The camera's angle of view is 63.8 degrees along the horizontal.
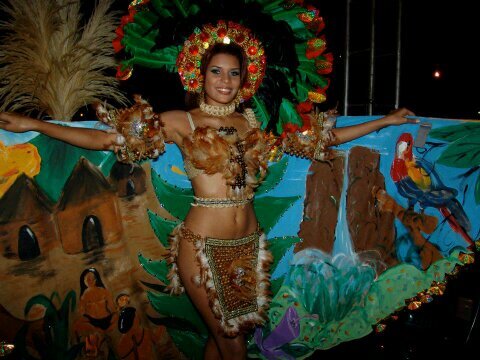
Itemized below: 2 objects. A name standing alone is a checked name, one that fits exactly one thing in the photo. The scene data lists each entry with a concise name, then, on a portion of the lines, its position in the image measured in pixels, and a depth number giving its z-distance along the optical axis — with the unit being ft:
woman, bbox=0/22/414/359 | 6.77
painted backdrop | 6.71
